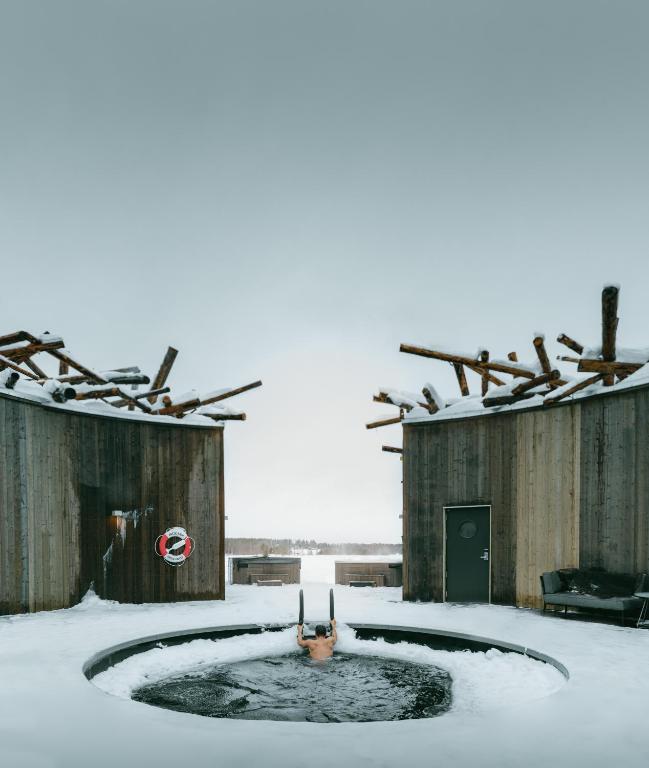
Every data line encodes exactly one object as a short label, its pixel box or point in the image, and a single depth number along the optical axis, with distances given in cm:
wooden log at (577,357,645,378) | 817
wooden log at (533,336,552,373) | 884
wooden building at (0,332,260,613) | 898
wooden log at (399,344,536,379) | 984
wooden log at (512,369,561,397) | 898
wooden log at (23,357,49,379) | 1090
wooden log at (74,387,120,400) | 1001
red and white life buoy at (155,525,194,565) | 1084
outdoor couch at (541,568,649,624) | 766
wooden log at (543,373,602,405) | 884
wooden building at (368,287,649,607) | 833
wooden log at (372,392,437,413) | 1134
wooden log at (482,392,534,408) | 975
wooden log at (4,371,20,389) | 878
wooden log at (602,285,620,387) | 751
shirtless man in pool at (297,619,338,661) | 750
